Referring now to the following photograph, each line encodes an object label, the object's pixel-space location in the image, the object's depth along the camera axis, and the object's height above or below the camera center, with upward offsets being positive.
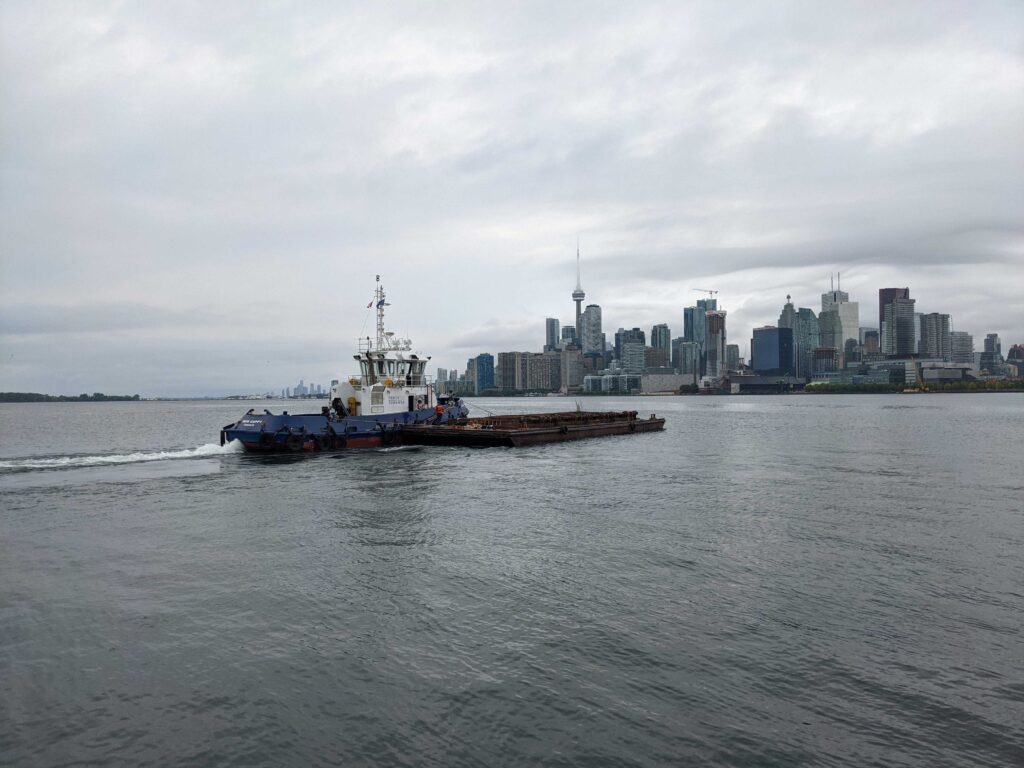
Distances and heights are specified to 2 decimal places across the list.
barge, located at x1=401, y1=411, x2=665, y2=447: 46.78 -3.96
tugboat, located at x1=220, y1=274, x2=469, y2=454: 41.22 -1.98
